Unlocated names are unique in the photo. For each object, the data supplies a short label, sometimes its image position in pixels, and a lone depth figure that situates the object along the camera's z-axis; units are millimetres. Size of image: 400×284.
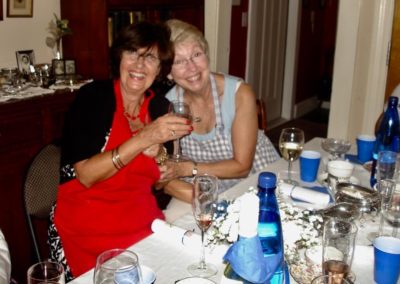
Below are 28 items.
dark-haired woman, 1701
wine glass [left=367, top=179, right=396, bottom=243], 1399
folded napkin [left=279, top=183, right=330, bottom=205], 1585
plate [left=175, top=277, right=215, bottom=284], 1083
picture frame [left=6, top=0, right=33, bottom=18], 2729
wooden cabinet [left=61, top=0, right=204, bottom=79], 2867
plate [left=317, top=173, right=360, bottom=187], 1803
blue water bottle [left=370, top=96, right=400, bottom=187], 1890
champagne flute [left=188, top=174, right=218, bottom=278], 1215
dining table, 1201
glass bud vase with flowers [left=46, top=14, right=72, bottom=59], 2859
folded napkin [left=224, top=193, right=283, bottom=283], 906
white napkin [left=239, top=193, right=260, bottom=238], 892
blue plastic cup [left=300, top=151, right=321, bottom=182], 1848
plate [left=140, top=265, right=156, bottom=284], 1075
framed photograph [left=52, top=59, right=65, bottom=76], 2857
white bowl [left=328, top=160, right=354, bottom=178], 1767
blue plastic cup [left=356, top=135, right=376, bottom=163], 2053
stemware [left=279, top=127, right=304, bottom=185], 1829
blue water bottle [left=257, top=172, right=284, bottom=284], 1030
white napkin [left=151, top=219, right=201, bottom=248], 1315
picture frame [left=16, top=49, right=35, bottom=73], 2789
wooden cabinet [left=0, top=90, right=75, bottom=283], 2369
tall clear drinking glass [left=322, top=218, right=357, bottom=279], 1124
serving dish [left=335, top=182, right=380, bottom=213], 1527
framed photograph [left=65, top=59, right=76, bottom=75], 2896
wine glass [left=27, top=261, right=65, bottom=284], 1016
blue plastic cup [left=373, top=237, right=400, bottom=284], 1135
